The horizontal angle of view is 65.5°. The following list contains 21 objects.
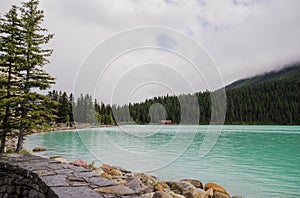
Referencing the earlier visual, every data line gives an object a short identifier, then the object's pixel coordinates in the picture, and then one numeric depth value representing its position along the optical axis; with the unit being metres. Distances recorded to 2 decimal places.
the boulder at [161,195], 4.31
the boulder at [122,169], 7.96
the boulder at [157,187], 5.23
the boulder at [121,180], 5.77
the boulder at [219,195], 5.39
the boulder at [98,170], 6.64
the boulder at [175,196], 4.92
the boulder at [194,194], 5.32
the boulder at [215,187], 5.99
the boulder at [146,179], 6.20
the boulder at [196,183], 6.51
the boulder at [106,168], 7.42
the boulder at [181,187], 5.62
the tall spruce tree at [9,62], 6.83
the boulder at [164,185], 5.88
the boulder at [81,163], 7.39
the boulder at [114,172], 7.11
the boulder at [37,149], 13.39
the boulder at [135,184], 5.06
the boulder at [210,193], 5.46
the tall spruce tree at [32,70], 7.00
